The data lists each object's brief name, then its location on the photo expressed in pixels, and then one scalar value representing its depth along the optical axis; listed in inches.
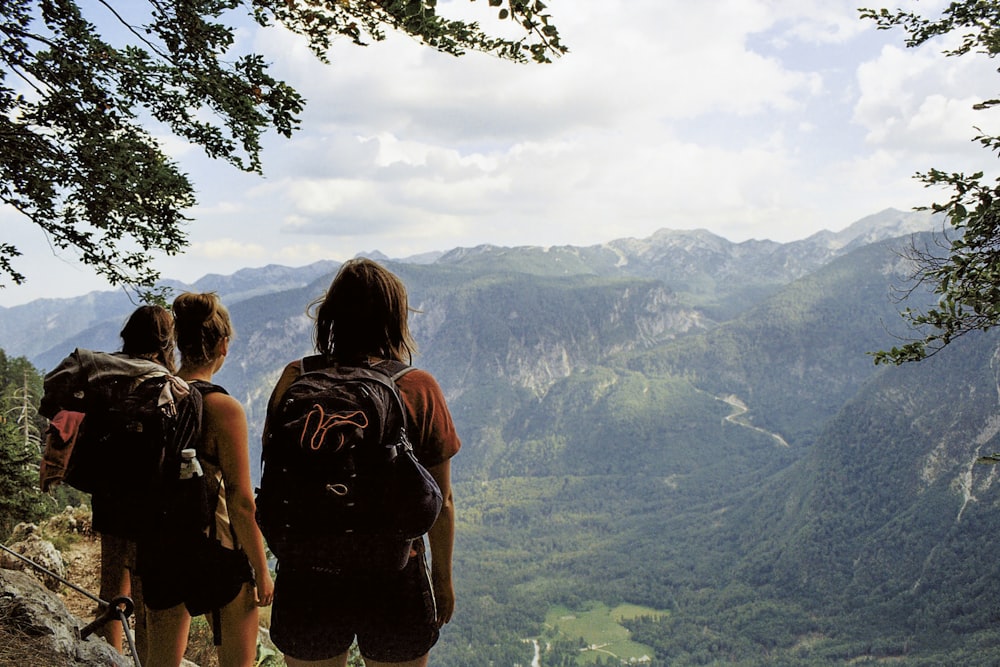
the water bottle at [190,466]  127.3
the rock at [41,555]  276.0
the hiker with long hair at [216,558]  129.5
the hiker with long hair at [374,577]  103.7
